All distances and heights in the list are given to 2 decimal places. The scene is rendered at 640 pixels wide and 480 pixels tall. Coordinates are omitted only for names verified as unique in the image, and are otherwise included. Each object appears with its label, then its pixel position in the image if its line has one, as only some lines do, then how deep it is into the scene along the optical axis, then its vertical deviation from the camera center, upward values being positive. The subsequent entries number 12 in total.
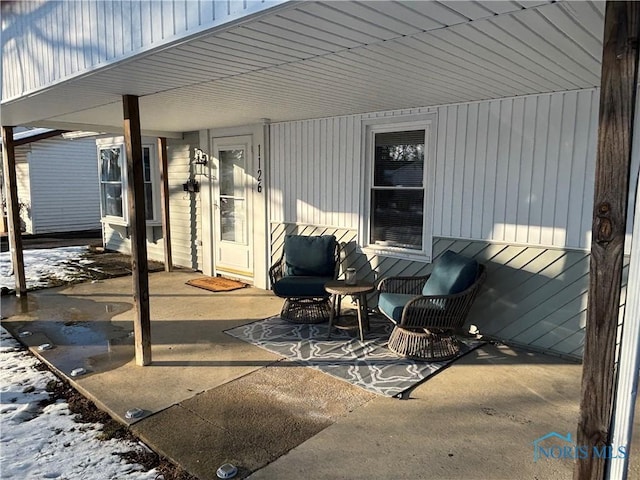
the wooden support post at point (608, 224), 1.44 -0.13
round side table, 4.21 -1.02
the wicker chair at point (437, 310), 3.68 -1.05
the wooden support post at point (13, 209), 5.64 -0.31
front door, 6.39 -0.31
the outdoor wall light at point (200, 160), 6.93 +0.40
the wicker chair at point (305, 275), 4.63 -1.01
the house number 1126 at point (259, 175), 6.10 +0.15
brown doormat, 6.27 -1.45
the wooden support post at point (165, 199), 7.27 -0.24
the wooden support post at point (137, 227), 3.48 -0.33
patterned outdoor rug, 3.38 -1.48
